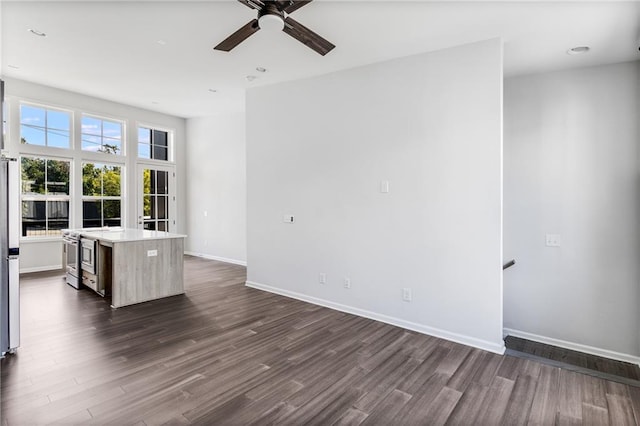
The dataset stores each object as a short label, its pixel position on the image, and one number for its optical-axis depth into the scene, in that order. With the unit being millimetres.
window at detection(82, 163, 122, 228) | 6352
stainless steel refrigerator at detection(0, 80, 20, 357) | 2754
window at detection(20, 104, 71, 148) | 5590
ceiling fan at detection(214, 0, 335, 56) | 2301
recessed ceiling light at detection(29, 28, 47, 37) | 3523
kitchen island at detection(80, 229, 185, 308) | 4121
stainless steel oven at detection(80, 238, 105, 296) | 4582
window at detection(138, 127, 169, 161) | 7172
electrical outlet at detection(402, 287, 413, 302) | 3652
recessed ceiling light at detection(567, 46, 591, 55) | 3259
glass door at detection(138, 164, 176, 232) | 7164
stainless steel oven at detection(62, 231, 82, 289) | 4914
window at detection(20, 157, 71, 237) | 5676
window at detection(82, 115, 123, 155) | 6312
